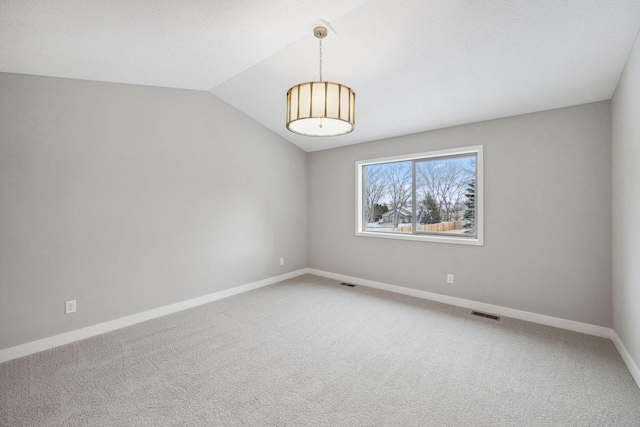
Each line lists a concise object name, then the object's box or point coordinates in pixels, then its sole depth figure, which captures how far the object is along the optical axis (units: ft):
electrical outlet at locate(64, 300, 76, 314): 8.65
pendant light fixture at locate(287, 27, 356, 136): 5.85
